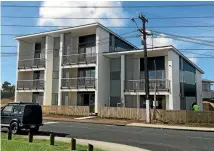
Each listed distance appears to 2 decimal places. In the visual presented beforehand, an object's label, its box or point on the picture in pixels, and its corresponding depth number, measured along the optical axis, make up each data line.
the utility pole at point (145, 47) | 25.48
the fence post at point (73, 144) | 10.98
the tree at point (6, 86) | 79.60
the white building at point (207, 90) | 49.43
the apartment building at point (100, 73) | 32.00
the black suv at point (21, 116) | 17.47
